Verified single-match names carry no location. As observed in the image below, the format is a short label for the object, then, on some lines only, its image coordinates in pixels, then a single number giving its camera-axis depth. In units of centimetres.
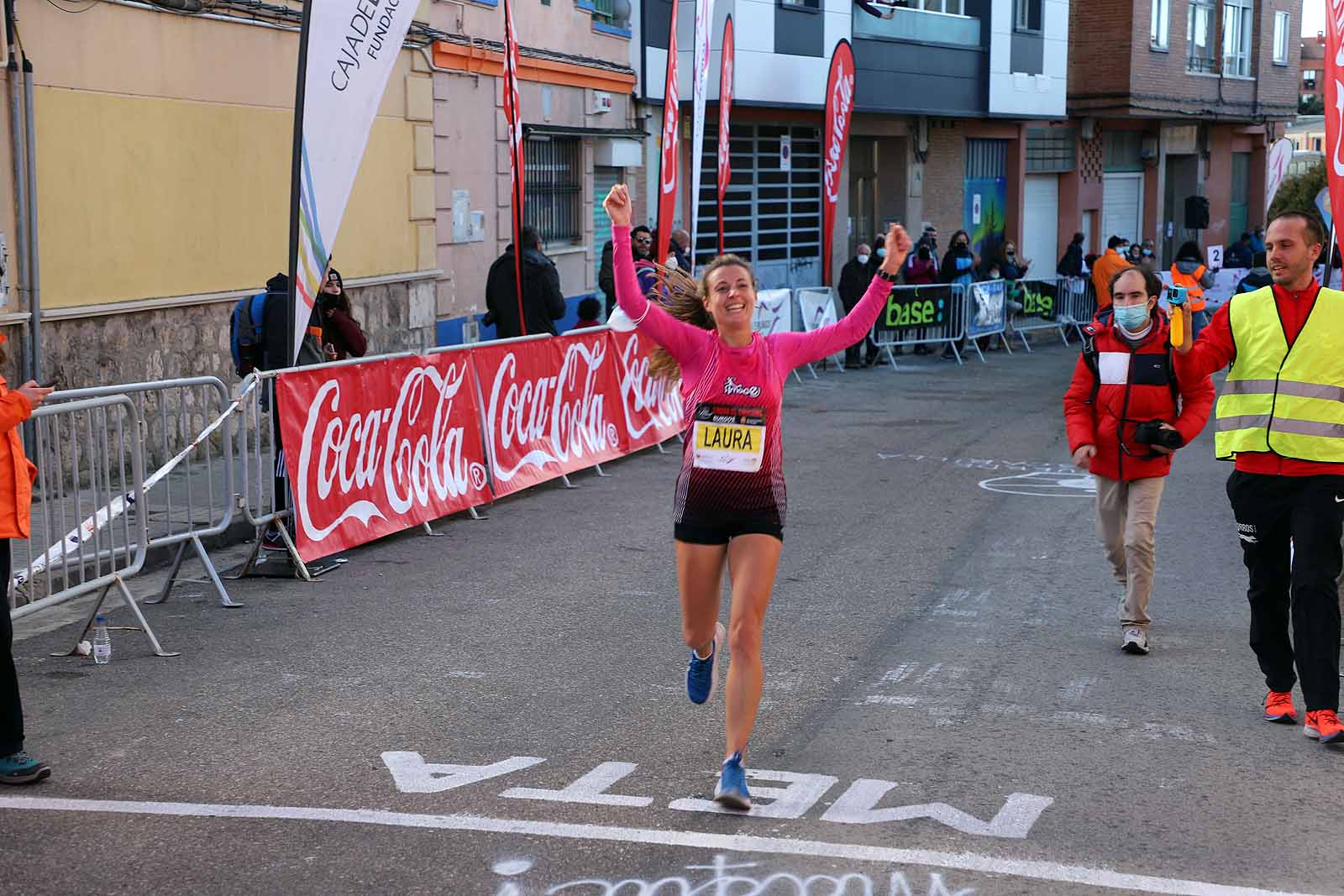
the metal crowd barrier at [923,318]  2320
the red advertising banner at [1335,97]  841
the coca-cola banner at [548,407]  1190
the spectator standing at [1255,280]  1891
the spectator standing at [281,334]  1058
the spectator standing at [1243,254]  3359
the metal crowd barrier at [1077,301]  2786
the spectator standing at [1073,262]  2867
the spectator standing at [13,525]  562
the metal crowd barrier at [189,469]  824
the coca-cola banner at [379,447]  945
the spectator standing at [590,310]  1595
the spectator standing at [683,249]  1931
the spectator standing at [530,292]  1480
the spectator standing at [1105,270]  2292
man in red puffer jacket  747
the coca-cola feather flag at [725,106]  2028
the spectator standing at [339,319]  1140
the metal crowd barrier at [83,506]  711
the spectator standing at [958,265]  2458
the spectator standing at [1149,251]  3178
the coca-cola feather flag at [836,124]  2250
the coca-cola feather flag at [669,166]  1769
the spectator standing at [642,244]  1784
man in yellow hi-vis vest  616
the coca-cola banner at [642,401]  1420
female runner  541
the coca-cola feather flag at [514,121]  1427
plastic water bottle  741
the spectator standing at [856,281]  2278
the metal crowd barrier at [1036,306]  2644
